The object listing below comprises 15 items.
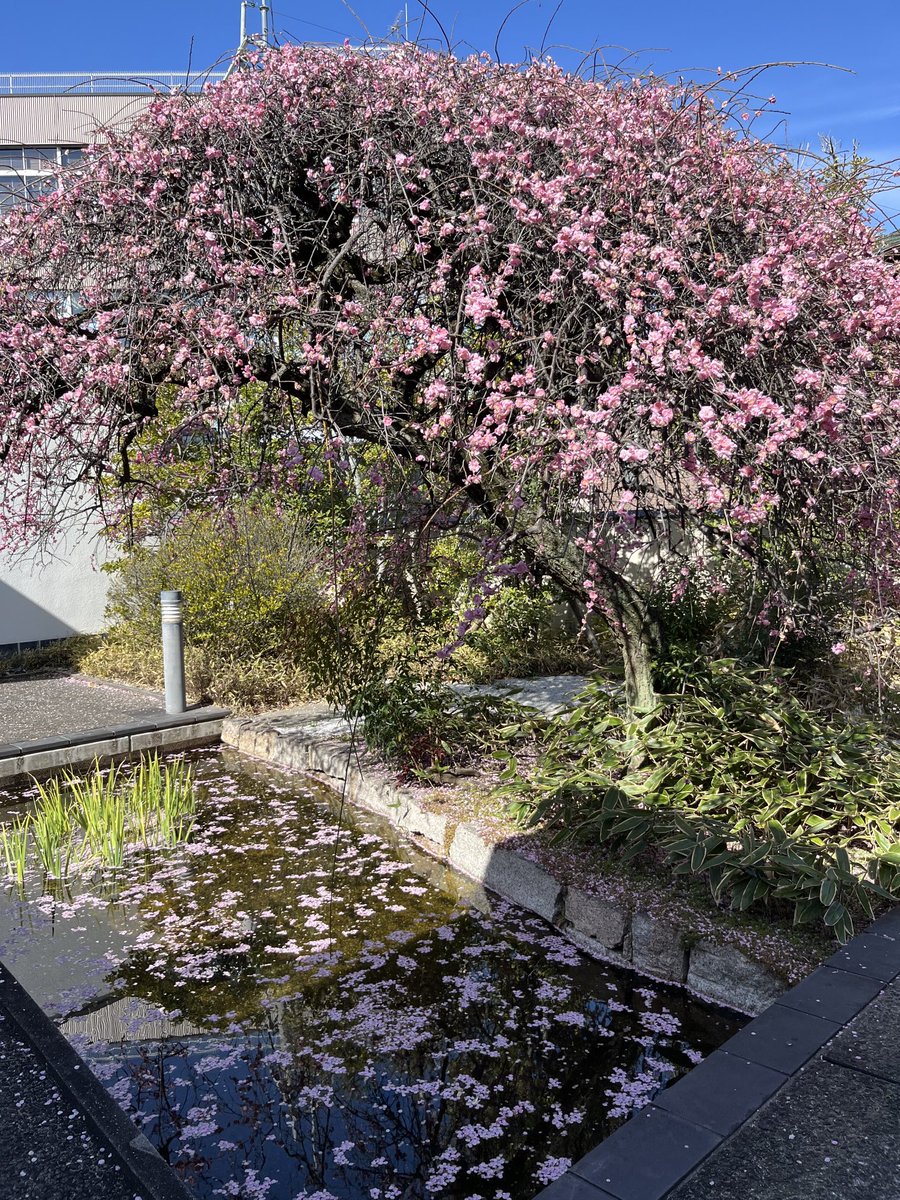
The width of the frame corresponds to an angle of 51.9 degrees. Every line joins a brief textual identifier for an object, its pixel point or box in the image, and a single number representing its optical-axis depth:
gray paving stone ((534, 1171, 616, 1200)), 1.78
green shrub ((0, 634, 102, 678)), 9.27
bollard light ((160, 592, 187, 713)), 6.80
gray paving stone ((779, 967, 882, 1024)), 2.46
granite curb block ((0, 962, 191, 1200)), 1.88
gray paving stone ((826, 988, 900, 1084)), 2.23
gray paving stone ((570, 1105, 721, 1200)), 1.81
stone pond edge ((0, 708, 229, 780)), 5.80
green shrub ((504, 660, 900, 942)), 3.22
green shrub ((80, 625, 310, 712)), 7.23
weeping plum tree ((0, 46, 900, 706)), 3.26
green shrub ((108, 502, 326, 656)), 7.49
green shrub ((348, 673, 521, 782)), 5.03
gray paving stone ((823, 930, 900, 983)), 2.67
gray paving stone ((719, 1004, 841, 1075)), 2.25
